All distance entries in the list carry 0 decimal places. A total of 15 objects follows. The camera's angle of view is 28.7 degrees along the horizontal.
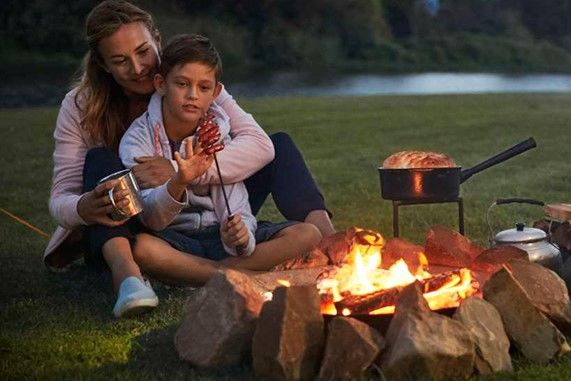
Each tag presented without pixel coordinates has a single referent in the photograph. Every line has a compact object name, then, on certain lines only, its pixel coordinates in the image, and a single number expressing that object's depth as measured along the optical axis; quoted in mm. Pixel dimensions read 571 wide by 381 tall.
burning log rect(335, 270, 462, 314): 3701
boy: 4645
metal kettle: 4477
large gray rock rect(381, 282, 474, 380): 3395
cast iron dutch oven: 4945
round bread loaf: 4992
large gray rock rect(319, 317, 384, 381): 3455
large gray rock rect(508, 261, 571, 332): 3828
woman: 4715
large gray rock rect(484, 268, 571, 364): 3711
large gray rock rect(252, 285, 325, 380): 3469
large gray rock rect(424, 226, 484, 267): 4605
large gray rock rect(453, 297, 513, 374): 3557
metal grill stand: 4980
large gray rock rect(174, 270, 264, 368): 3645
